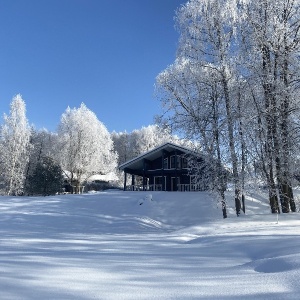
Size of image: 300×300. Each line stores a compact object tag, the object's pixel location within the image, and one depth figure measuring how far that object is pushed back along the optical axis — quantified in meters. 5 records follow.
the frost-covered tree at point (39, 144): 50.54
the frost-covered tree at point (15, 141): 35.59
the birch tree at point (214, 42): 15.30
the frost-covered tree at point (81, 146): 38.53
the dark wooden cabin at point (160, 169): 31.97
